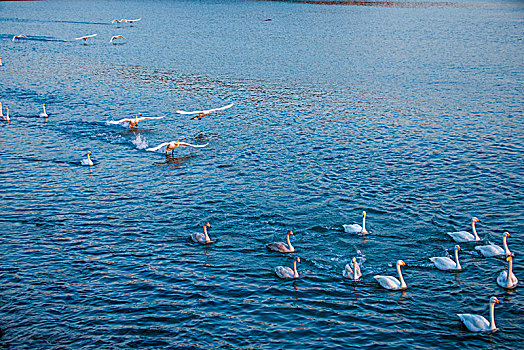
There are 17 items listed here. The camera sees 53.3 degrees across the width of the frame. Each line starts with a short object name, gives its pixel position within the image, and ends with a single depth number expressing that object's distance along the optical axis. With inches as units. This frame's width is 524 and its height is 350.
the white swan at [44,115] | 1466.5
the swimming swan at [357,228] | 798.5
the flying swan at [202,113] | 1434.1
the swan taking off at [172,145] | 1193.8
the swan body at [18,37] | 2990.4
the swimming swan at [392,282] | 663.1
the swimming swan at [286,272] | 688.4
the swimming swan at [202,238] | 779.4
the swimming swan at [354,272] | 685.3
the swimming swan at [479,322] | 587.2
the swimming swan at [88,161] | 1112.2
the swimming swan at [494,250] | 743.7
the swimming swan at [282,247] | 750.5
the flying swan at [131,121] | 1360.7
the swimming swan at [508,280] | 669.3
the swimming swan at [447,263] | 707.4
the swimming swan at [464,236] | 776.3
